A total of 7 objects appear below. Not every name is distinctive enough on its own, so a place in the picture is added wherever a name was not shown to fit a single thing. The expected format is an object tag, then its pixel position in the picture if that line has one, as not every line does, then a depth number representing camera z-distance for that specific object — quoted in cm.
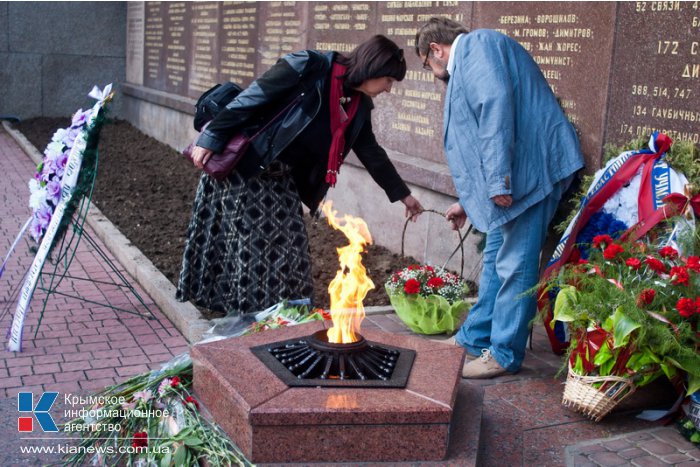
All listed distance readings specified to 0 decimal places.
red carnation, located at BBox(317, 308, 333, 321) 422
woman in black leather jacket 430
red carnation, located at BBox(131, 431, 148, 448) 347
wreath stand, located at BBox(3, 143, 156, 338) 520
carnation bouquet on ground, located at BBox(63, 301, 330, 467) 322
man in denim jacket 383
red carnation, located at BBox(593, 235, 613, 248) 384
